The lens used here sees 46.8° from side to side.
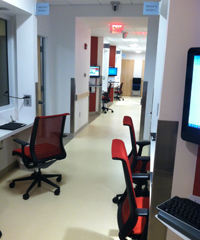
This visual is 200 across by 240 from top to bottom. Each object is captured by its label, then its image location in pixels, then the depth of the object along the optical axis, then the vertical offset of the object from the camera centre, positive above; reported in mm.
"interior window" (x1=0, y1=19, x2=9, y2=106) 3475 +148
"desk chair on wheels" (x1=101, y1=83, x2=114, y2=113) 9047 -829
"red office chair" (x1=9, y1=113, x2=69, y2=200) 2717 -843
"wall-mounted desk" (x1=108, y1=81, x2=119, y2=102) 11062 -653
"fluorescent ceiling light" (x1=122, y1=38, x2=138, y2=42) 9125 +1526
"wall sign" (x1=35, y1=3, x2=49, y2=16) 3225 +923
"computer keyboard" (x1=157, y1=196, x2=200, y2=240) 1009 -616
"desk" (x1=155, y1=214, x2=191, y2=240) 1012 -669
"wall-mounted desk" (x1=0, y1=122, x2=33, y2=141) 2737 -714
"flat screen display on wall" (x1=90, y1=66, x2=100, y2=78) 7859 +201
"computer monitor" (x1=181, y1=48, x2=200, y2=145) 1204 -99
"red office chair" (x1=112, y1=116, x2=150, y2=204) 2332 -910
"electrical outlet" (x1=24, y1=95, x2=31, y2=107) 3488 -382
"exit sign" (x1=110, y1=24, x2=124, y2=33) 5728 +1224
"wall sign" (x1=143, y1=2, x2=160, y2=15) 3145 +955
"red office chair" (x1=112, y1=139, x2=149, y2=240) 1447 -911
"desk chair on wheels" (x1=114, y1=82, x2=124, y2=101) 12852 -771
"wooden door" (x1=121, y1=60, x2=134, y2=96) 15471 +272
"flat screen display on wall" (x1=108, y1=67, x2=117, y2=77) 11436 +321
